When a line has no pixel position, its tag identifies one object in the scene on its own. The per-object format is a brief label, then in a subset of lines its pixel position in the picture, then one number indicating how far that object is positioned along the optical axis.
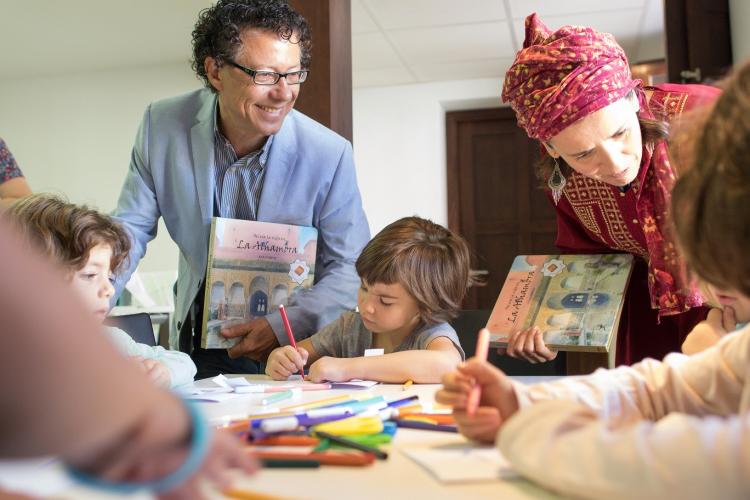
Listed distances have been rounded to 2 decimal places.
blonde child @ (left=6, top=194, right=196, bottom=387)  1.46
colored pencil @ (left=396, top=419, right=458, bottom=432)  0.85
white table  0.59
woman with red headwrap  1.33
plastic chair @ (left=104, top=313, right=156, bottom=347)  1.76
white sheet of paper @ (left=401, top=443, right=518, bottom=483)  0.64
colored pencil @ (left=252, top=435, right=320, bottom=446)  0.76
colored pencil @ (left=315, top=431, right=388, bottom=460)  0.71
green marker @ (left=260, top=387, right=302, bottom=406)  1.14
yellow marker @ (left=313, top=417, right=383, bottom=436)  0.82
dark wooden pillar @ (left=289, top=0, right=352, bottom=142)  2.45
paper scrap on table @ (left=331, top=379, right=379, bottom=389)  1.35
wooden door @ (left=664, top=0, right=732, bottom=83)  2.65
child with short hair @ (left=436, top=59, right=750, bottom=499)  0.52
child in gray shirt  1.46
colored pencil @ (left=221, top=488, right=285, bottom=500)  0.57
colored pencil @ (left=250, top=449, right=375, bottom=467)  0.68
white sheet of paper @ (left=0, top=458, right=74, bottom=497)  0.62
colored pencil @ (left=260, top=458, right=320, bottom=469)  0.67
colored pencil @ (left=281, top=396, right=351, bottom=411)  1.03
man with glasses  1.78
